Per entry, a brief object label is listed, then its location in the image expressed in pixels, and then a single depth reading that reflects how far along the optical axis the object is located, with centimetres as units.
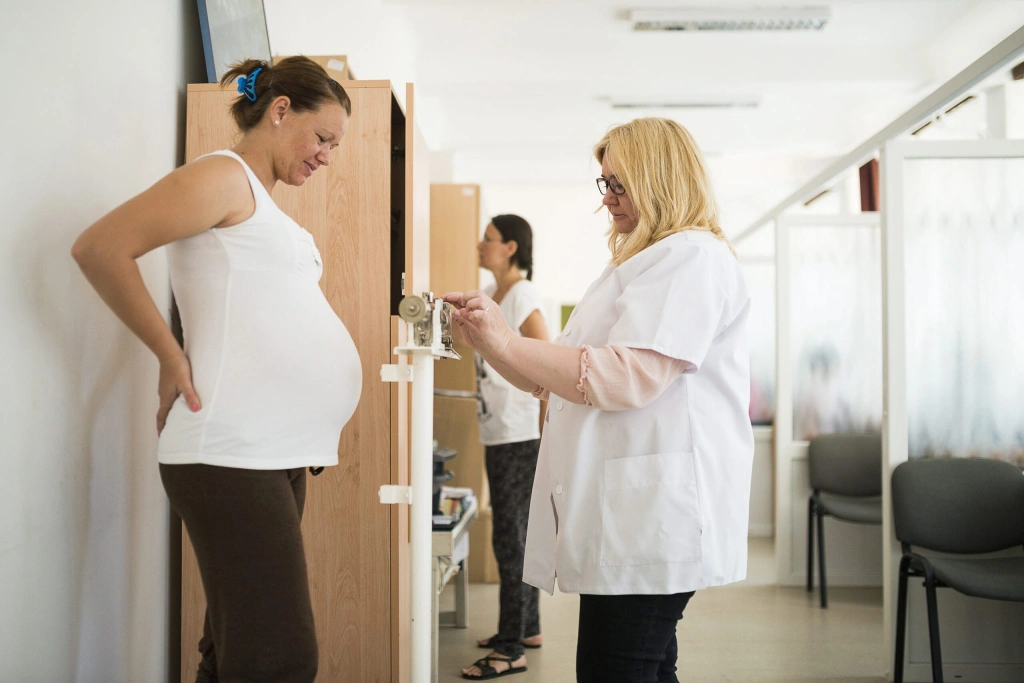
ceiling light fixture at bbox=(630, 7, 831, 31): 502
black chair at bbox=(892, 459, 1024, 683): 290
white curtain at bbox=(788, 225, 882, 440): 449
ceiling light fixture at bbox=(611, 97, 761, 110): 672
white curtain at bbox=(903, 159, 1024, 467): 303
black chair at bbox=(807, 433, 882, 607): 422
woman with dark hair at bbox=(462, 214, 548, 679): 293
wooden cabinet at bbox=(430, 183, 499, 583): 417
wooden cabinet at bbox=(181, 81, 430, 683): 222
